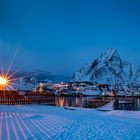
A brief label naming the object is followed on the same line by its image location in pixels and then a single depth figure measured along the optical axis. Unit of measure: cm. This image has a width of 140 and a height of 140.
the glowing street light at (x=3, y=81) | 1422
